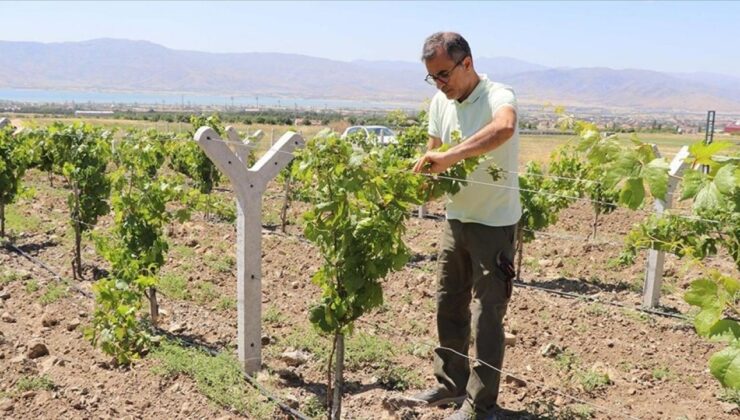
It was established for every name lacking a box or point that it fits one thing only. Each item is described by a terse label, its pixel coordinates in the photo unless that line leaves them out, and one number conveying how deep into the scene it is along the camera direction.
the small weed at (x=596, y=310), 6.84
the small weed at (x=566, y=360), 5.43
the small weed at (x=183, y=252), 8.73
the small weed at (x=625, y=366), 5.48
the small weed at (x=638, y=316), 6.69
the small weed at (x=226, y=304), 6.66
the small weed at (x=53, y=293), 6.69
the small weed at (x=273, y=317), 6.19
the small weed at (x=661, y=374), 5.27
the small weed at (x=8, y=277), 7.35
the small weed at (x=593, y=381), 4.99
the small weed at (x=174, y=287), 7.01
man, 3.60
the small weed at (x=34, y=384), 4.56
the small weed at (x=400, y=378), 4.73
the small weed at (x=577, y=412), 4.31
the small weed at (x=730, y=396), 4.75
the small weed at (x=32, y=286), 7.01
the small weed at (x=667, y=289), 7.74
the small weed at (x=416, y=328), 6.09
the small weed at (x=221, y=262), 8.05
